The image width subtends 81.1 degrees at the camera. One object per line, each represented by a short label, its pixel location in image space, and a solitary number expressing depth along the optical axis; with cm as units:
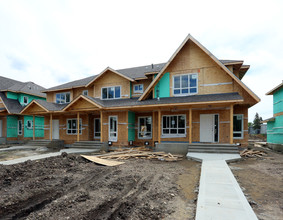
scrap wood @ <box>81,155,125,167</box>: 905
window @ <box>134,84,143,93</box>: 1626
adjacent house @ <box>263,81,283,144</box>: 1578
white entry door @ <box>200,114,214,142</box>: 1336
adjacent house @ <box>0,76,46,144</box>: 2209
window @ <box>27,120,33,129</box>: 2386
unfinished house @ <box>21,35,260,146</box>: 1259
